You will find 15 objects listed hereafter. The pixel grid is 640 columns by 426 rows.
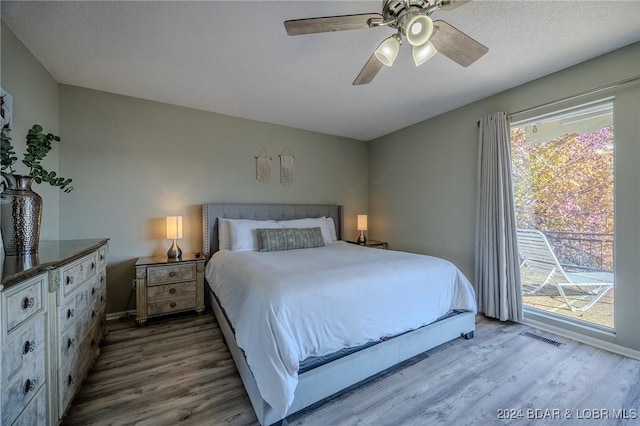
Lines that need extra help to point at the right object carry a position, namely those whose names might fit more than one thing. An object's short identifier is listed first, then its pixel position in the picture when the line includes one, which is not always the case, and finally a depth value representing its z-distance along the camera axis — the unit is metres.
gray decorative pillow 3.04
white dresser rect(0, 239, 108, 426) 1.01
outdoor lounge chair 2.60
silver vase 1.49
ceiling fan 1.36
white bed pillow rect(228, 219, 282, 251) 3.12
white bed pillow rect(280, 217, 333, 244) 3.54
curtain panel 2.72
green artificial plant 1.60
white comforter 1.42
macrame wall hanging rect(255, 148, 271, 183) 3.79
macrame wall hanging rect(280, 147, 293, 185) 3.98
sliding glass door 2.41
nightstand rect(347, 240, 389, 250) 4.14
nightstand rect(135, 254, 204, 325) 2.68
